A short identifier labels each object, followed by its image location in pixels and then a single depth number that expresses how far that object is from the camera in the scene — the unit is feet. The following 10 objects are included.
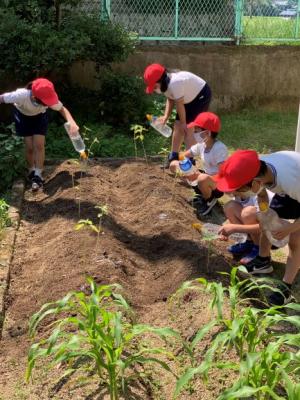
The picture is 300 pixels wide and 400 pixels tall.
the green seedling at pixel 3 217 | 15.55
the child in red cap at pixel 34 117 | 17.49
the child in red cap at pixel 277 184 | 10.68
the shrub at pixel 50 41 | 22.94
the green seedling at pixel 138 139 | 21.74
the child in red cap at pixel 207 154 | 15.99
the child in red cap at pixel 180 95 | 18.57
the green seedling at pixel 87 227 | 15.05
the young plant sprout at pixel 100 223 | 13.14
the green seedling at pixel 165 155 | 21.22
